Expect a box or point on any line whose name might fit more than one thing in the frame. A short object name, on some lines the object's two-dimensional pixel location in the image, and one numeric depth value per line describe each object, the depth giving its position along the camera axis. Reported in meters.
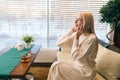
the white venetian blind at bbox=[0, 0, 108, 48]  1.99
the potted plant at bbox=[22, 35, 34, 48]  1.71
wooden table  1.11
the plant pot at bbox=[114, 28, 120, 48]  1.72
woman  1.24
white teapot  1.64
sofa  1.22
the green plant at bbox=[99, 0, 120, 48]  1.57
